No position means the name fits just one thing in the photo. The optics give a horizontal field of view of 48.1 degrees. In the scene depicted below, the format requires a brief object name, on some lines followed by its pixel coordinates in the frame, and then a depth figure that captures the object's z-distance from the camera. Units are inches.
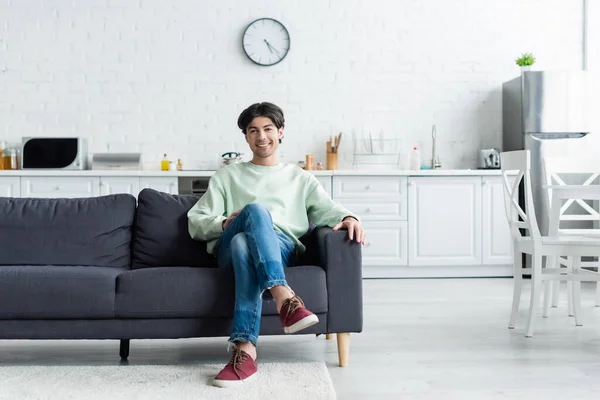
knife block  220.4
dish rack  224.2
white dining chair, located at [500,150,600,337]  124.6
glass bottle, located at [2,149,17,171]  213.9
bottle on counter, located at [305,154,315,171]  217.9
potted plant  213.5
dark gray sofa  100.7
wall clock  225.0
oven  206.1
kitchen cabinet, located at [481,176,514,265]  209.2
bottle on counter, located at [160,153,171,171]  216.1
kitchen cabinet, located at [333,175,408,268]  207.3
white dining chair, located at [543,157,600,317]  141.3
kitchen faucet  222.8
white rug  88.9
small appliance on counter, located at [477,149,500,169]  219.5
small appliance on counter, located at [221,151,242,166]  216.2
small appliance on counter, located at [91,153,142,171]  210.5
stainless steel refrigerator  206.1
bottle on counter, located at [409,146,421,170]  218.1
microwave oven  209.2
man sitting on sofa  95.1
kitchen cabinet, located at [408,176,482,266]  208.5
